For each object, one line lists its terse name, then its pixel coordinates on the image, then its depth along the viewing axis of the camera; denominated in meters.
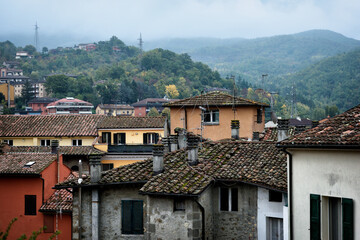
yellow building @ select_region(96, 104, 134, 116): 143.04
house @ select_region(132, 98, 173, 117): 140.00
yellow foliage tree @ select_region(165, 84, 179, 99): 164.75
